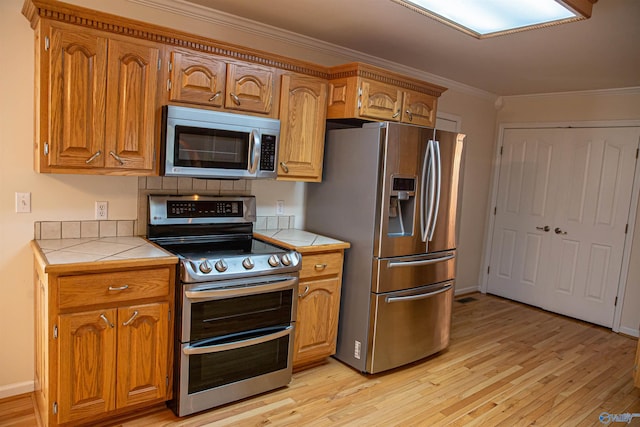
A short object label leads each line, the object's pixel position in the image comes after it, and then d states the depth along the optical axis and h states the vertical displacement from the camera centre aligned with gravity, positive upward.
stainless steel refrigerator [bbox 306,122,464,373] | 2.93 -0.36
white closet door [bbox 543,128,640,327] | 4.27 -0.29
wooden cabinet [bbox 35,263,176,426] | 2.06 -0.91
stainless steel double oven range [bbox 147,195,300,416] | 2.35 -0.77
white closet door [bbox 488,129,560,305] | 4.78 -0.29
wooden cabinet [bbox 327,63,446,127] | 3.02 +0.60
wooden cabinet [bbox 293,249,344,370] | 2.90 -0.90
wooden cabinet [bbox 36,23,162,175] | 2.14 +0.29
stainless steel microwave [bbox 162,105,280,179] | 2.44 +0.14
